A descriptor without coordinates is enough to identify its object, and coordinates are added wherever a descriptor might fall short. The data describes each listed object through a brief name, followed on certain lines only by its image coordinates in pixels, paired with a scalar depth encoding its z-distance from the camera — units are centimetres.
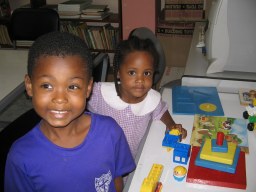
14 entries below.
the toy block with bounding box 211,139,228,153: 87
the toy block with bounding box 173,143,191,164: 89
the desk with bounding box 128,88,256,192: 81
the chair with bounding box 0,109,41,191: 80
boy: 72
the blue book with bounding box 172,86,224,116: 117
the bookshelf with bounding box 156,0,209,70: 278
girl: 112
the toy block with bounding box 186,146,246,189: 80
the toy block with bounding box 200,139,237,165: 84
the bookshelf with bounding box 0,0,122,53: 302
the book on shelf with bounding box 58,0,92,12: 289
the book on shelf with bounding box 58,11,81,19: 291
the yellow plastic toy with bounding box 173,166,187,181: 82
